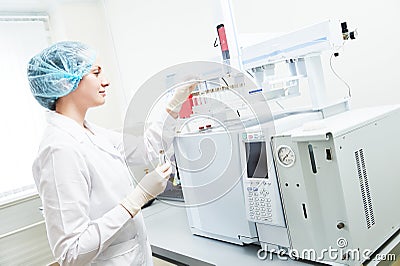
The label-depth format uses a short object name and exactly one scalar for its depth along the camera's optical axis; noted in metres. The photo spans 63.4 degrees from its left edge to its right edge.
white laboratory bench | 1.13
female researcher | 0.94
